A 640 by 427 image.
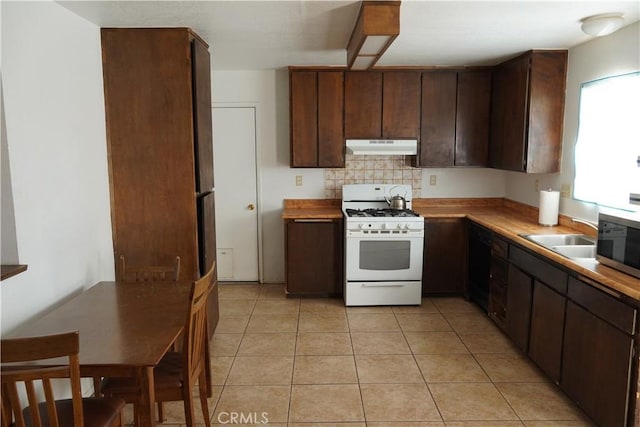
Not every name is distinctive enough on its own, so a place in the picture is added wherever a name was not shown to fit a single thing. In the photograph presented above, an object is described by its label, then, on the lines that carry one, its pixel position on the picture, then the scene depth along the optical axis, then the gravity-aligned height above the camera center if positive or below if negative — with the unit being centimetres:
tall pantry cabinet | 296 +12
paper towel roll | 373 -37
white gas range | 428 -91
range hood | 450 +14
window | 303 +14
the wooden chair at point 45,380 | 149 -76
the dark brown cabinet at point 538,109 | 373 +43
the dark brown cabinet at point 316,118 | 451 +42
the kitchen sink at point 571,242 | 305 -58
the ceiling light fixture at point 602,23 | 273 +83
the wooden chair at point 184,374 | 213 -103
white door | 484 -35
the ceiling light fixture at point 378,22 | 245 +74
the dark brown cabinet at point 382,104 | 453 +56
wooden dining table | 179 -76
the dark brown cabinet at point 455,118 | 454 +43
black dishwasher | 404 -94
